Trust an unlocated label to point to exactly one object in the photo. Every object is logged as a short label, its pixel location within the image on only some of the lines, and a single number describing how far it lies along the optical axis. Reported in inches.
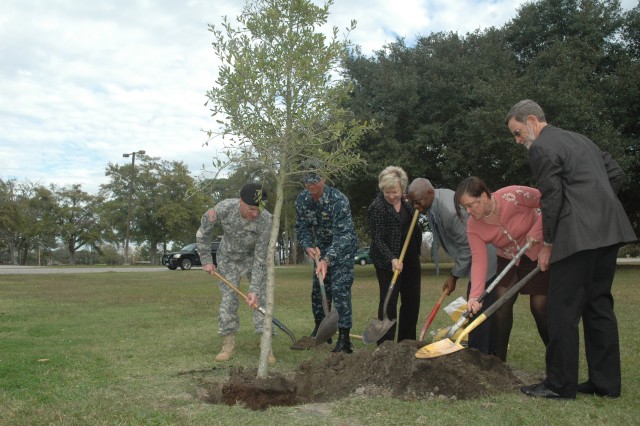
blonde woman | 219.6
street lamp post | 1616.5
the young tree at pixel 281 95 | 169.6
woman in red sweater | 171.5
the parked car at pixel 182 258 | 1206.9
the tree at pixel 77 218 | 1967.3
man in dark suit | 149.0
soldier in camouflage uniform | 221.3
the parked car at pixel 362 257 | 1678.3
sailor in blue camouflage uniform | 222.4
